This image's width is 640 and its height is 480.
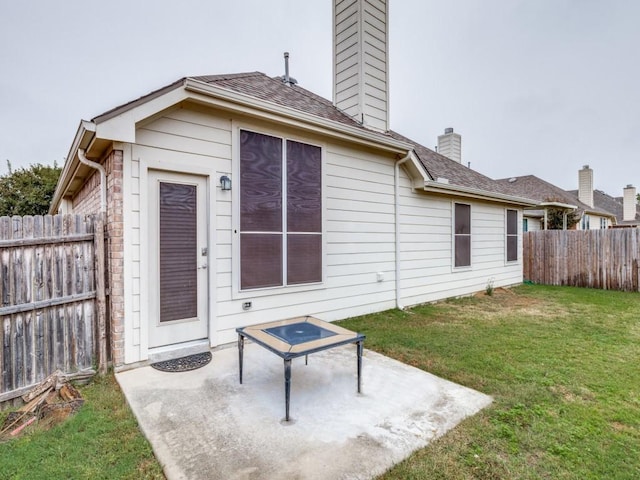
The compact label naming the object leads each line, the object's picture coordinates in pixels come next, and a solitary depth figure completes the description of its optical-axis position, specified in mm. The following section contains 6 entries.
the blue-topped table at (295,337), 2438
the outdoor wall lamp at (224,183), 3971
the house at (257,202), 3439
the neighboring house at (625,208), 23188
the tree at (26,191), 17359
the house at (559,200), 16219
